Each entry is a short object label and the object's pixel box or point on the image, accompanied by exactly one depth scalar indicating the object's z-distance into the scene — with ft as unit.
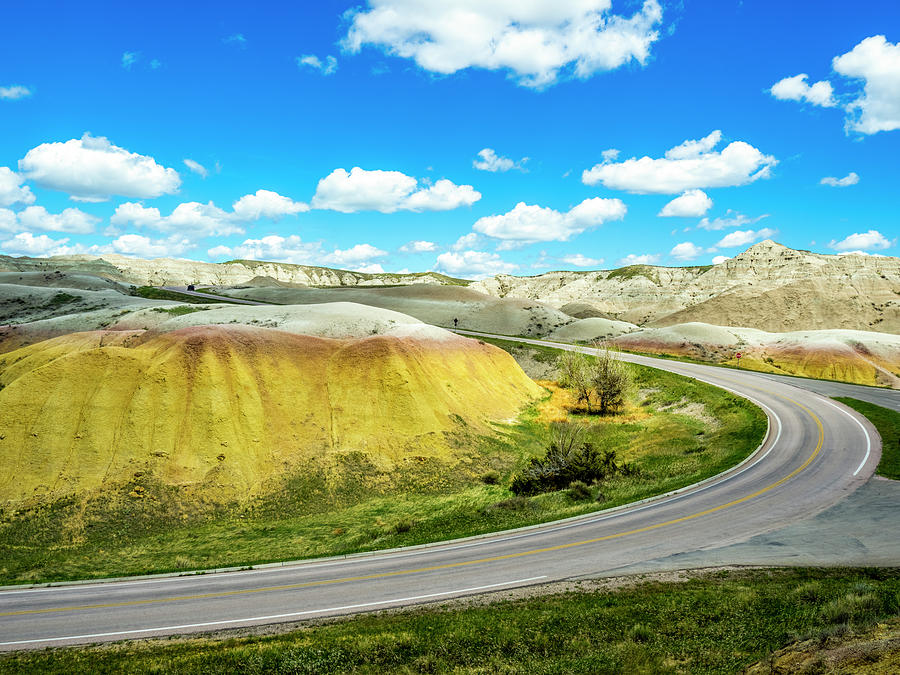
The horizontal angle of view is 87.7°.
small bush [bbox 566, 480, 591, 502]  90.48
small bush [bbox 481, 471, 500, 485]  112.16
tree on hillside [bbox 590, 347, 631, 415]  164.25
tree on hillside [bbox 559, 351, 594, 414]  171.22
